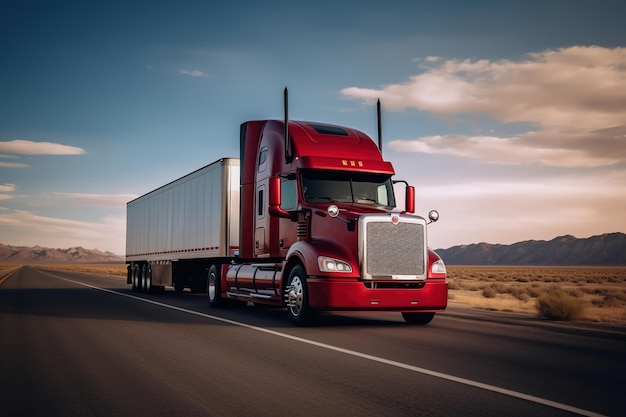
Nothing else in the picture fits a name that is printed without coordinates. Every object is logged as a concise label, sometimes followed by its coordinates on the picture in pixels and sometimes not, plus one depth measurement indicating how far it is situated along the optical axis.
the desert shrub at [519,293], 30.91
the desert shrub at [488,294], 31.42
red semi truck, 13.09
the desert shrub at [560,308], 17.61
